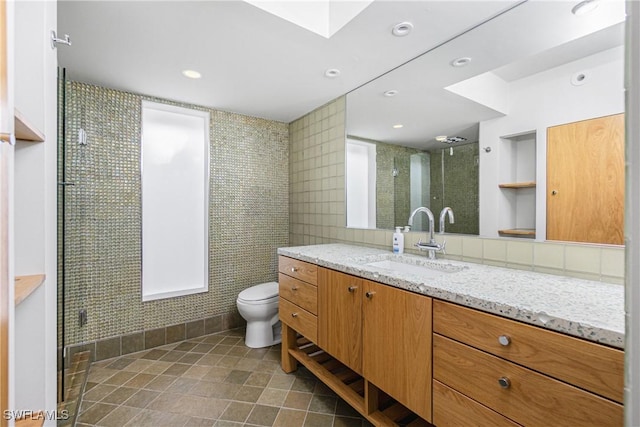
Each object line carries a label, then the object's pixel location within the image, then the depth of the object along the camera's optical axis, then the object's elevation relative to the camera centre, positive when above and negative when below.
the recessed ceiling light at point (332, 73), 2.05 +1.02
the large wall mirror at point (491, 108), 1.21 +0.56
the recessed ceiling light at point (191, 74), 2.08 +1.03
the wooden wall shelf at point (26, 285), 0.76 -0.21
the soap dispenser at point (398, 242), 1.99 -0.20
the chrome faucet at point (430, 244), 1.77 -0.19
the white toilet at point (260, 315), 2.46 -0.89
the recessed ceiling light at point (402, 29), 1.52 +1.01
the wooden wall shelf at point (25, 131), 0.74 +0.24
